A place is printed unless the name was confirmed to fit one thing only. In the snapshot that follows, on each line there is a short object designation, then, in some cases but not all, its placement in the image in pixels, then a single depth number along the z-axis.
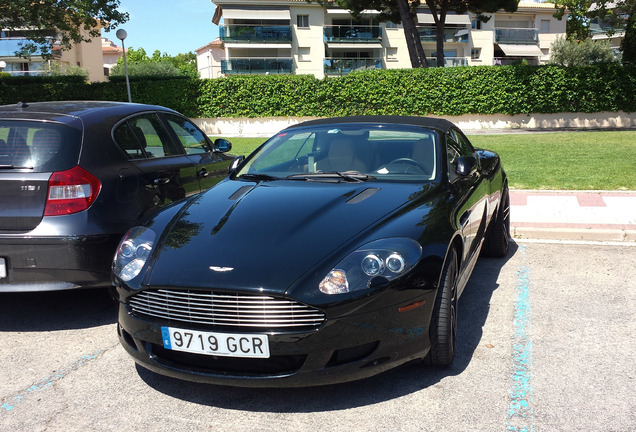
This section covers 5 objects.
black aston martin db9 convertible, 2.97
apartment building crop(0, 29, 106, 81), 56.18
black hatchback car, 4.21
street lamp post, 23.06
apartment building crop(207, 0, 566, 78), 51.19
